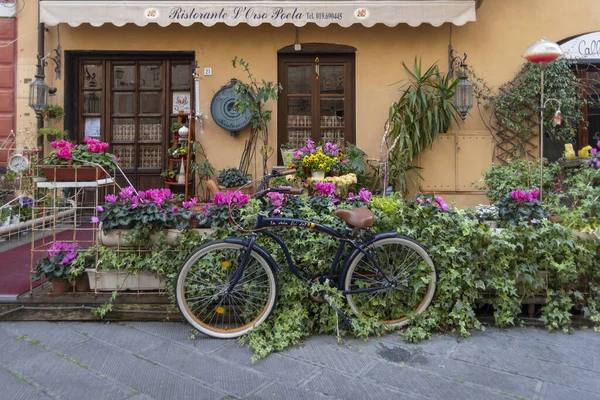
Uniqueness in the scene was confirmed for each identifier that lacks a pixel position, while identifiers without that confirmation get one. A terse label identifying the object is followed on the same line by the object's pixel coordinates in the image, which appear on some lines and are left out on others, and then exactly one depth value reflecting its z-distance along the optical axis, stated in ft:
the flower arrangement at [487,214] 13.48
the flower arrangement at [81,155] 12.39
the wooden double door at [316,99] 23.11
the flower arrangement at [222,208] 11.75
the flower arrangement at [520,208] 12.04
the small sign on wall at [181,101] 23.45
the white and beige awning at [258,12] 20.20
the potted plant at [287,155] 21.01
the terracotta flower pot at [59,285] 12.18
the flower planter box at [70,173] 12.25
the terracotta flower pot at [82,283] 12.34
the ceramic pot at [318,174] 19.66
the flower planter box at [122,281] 12.15
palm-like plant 21.42
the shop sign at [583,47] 22.38
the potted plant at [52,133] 21.43
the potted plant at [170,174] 22.22
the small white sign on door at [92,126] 23.39
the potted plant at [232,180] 21.24
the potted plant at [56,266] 12.03
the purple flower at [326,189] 14.51
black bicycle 10.63
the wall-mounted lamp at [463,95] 20.86
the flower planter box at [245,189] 20.94
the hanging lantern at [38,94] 20.30
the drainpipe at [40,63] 21.22
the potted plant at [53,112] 21.80
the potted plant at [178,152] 21.79
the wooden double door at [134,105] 23.24
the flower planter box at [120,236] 12.08
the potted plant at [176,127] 22.29
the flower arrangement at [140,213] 11.94
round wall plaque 22.22
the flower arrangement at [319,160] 19.61
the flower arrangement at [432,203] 11.74
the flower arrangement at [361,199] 12.52
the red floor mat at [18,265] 12.81
